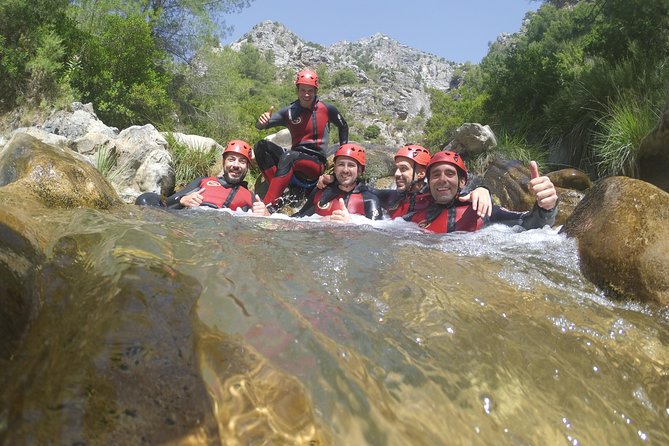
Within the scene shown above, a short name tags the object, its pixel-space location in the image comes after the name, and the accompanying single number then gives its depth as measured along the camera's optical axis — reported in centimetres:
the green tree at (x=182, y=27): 1805
